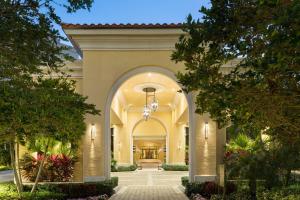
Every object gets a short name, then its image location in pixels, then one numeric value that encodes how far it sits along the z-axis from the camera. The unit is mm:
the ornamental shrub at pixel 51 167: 11857
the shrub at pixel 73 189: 10191
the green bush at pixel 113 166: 23218
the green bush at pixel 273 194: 8026
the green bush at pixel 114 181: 12279
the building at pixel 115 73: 11810
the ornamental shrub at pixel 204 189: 10421
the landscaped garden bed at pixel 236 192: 8309
